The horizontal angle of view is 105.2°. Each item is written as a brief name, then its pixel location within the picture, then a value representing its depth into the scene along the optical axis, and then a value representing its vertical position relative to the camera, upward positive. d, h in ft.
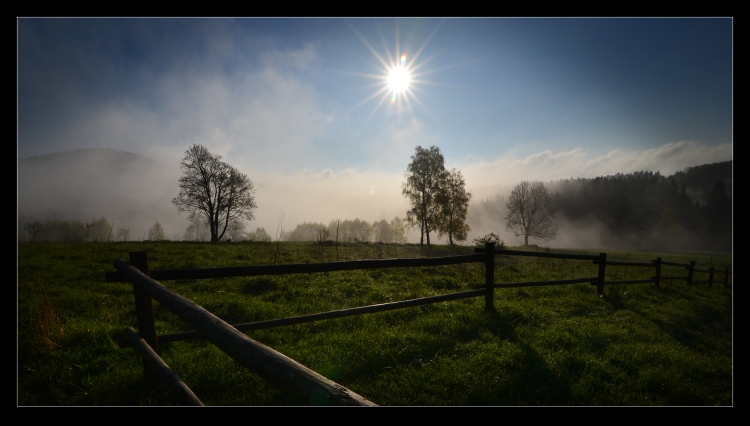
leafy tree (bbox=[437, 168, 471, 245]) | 113.09 +2.31
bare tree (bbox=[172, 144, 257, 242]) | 96.43 +8.68
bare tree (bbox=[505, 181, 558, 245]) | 168.96 +4.59
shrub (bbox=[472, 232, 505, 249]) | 83.71 -6.48
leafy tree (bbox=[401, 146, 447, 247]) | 111.24 +13.96
